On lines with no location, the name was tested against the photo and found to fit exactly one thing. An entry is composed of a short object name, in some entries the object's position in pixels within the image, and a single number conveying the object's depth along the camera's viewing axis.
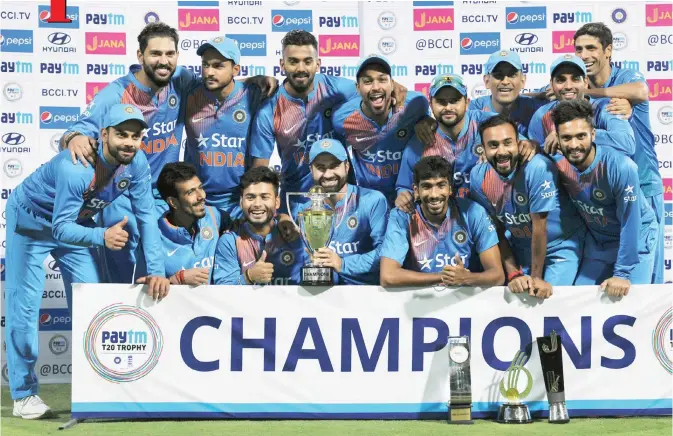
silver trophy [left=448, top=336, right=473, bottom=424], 12.33
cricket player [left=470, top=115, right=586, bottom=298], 13.48
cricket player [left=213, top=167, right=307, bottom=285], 13.66
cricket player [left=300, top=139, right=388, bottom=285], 13.87
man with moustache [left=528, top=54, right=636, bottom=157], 14.23
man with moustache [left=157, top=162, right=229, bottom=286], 14.13
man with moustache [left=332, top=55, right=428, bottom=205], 14.39
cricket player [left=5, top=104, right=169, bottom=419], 13.42
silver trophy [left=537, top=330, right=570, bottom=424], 12.44
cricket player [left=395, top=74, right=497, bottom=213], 14.13
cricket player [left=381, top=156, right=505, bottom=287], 13.11
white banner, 12.63
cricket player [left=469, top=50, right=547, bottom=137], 14.80
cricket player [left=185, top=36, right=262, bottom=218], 15.02
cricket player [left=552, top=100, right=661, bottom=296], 13.13
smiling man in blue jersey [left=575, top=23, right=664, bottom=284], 15.43
